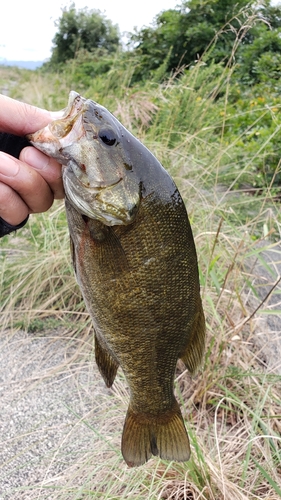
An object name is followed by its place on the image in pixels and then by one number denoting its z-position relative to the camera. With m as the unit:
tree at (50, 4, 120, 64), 22.94
